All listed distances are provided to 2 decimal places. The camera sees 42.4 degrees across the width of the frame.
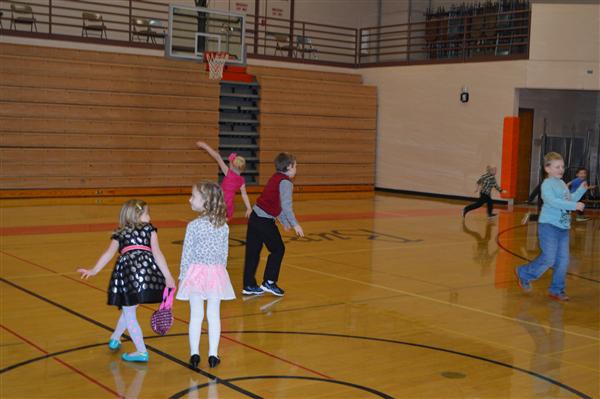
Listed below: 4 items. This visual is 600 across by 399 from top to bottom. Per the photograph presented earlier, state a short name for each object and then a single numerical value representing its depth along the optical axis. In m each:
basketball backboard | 20.44
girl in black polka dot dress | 5.88
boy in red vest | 8.53
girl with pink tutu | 5.93
